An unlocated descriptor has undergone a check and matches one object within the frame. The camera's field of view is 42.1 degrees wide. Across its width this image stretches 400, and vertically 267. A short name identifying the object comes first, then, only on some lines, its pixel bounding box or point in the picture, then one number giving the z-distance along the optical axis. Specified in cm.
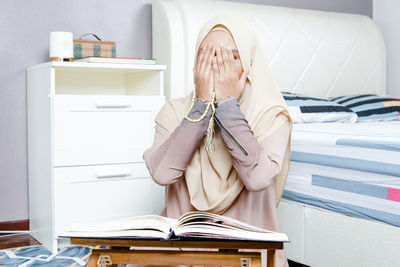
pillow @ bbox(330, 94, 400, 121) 278
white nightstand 223
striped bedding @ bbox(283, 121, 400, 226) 156
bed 158
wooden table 98
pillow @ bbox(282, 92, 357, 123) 258
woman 131
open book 95
